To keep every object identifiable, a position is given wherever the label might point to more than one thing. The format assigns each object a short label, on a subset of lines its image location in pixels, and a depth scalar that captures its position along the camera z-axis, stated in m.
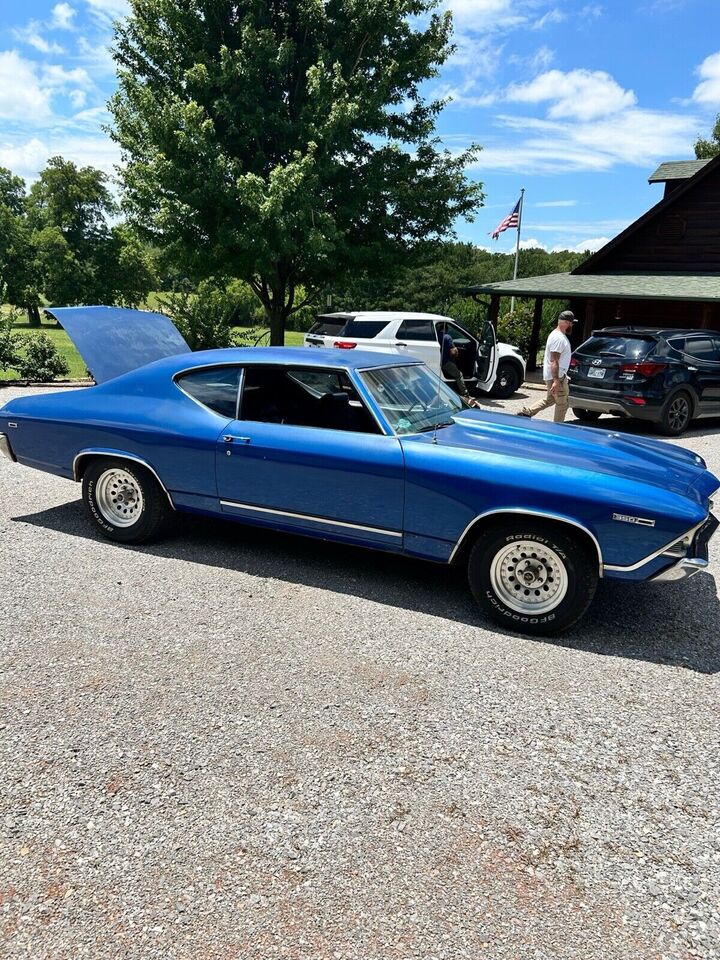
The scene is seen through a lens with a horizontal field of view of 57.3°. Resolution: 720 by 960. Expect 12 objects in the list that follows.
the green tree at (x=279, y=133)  14.65
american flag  27.89
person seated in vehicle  11.69
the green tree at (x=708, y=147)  43.78
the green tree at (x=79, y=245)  46.81
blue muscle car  3.58
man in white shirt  9.78
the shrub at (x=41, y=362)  14.12
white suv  13.06
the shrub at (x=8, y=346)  14.23
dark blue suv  10.33
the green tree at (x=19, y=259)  48.03
